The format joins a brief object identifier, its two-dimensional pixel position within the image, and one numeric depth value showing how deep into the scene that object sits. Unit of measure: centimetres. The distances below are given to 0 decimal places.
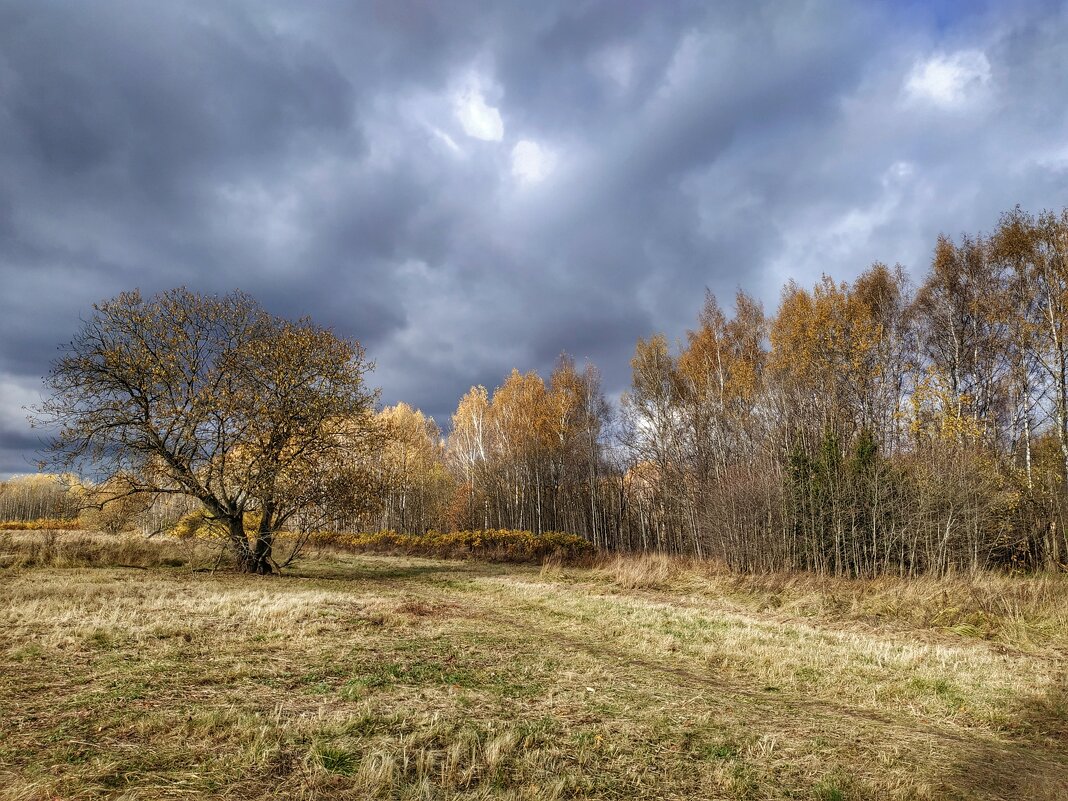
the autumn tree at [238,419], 1595
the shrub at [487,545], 2875
